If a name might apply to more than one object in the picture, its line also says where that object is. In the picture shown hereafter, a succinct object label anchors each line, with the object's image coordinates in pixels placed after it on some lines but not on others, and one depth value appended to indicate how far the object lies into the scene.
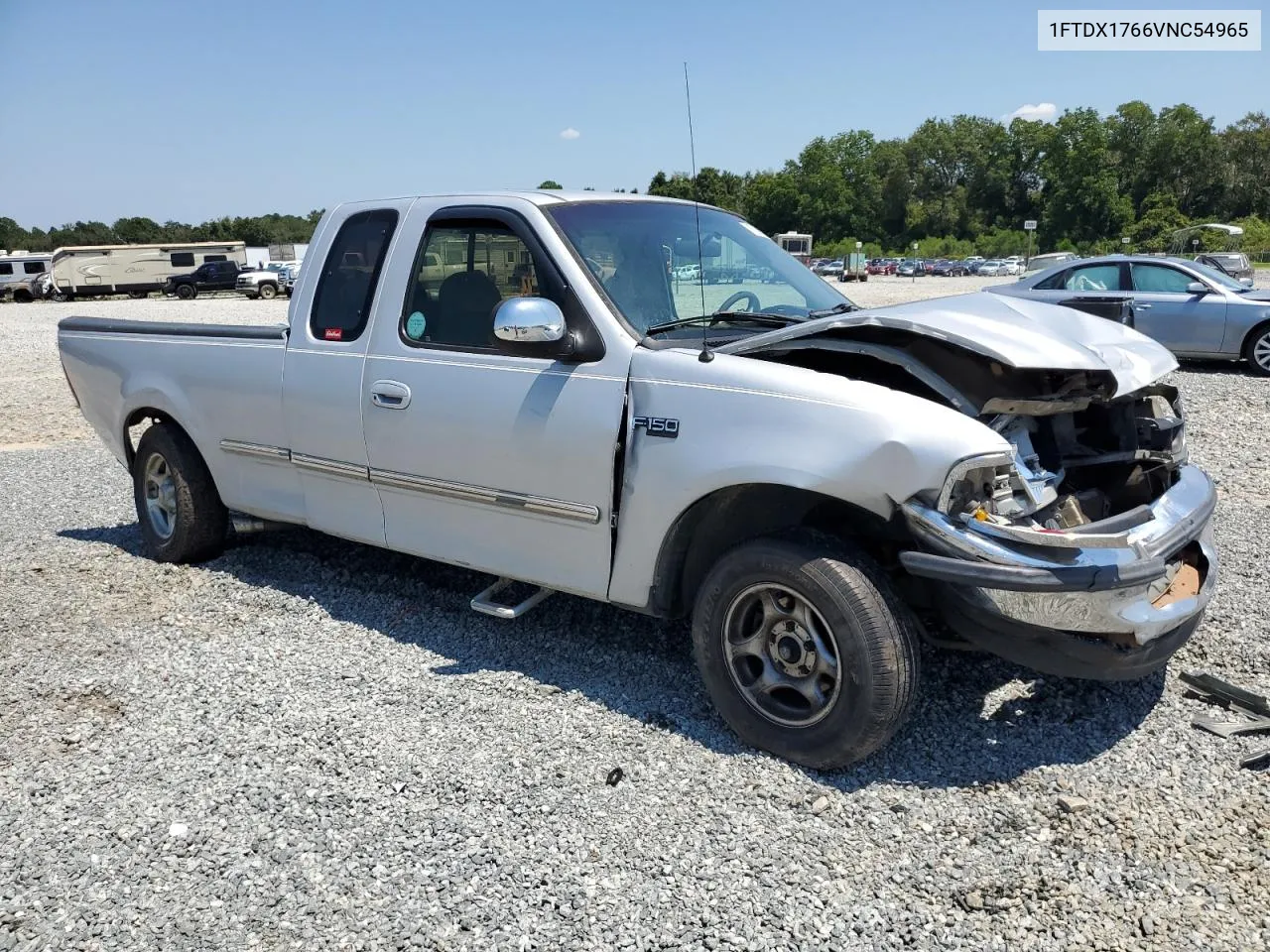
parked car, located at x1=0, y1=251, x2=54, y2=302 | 48.41
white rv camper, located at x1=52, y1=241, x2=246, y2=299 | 46.69
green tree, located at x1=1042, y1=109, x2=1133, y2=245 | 114.62
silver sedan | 12.70
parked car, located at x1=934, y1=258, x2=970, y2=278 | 74.09
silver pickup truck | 3.11
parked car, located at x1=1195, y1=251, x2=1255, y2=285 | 23.33
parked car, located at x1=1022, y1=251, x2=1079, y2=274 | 28.85
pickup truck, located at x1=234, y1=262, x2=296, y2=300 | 44.34
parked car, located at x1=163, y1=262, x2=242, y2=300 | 46.19
